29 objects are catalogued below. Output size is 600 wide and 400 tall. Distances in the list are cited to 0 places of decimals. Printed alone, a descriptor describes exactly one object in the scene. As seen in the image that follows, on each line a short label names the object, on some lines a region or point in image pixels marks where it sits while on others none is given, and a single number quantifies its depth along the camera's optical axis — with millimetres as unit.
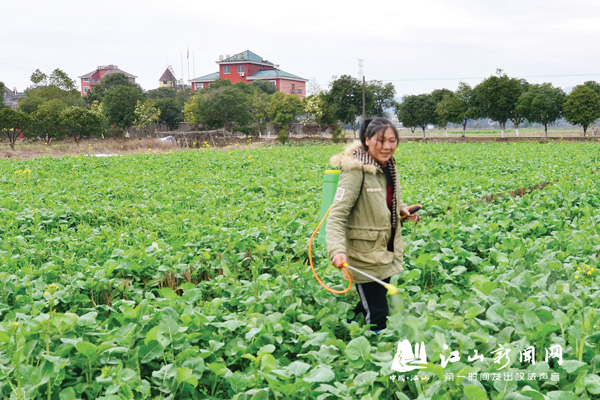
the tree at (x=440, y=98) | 50662
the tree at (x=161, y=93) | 64500
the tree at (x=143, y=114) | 49156
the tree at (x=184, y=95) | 63244
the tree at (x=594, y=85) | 49062
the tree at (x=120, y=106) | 49844
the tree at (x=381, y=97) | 50719
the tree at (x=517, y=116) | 40975
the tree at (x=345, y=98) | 45969
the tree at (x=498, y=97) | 41625
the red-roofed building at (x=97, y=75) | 96750
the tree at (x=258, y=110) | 49188
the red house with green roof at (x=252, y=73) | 76312
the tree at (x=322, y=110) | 47000
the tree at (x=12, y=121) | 32250
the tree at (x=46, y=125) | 36188
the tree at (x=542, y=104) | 40312
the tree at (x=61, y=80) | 59625
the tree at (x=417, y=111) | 51219
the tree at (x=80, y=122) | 37094
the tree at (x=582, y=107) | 37656
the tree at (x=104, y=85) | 60972
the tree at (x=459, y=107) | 45188
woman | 3613
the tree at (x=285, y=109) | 46844
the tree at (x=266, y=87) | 68125
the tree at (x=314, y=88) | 72088
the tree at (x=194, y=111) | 46362
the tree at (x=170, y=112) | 54094
